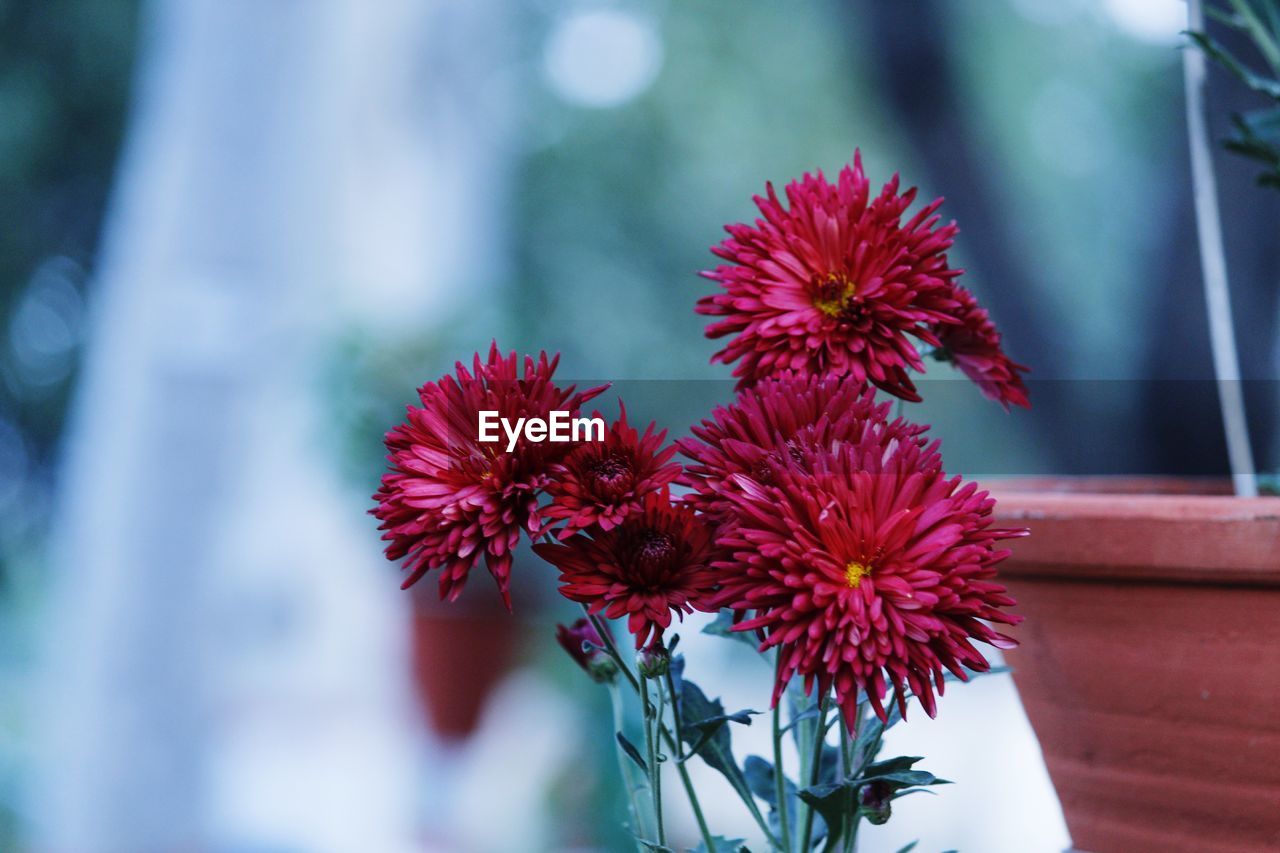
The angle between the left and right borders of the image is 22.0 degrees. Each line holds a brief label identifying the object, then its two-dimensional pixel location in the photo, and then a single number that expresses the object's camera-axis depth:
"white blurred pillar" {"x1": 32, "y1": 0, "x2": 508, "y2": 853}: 2.67
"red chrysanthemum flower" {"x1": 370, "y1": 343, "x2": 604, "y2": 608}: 0.74
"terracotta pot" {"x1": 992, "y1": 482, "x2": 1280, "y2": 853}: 0.83
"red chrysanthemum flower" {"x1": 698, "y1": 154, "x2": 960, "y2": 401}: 0.78
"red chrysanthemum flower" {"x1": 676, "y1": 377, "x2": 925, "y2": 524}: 0.75
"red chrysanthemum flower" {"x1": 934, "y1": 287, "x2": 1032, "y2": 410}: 0.81
